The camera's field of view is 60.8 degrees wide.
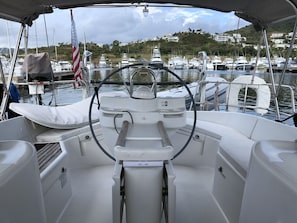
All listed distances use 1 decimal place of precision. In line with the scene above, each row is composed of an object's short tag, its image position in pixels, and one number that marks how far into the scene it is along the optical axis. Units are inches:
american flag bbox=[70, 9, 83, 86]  168.3
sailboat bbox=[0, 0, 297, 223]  36.0
